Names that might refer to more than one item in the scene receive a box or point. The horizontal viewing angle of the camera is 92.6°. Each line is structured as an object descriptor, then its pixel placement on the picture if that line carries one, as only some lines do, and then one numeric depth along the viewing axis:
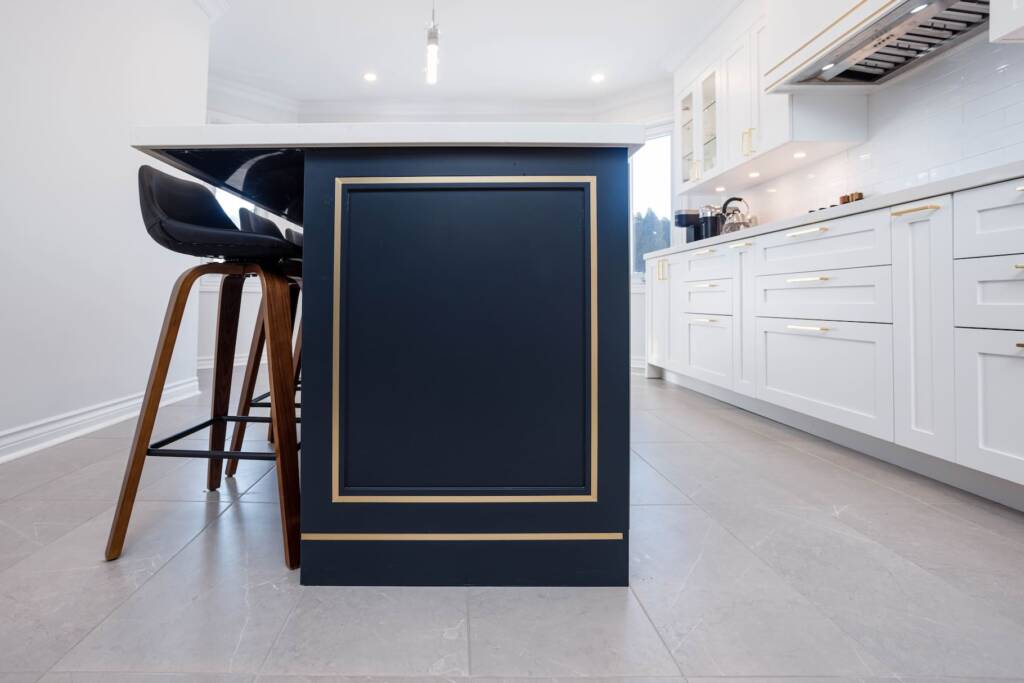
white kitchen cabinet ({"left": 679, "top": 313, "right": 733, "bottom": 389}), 2.92
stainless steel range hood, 1.94
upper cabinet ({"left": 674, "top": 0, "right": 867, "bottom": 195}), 2.75
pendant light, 2.77
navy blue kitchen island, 1.03
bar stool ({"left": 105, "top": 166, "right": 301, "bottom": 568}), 1.09
